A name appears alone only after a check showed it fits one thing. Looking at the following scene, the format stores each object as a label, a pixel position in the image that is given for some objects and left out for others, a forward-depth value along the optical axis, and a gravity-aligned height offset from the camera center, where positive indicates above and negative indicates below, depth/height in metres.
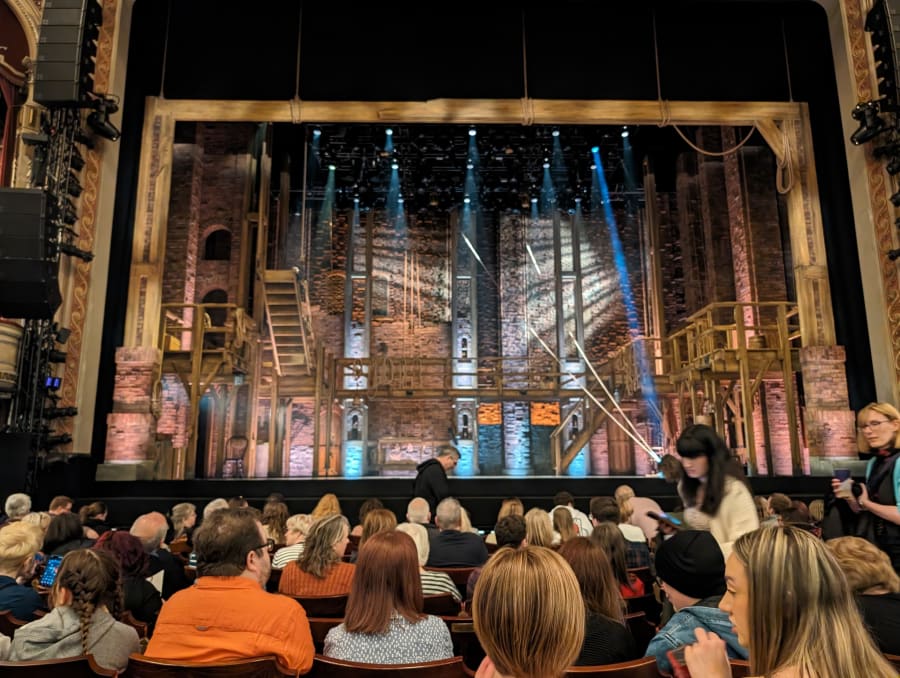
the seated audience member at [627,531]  3.69 -0.57
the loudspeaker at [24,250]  6.02 +1.76
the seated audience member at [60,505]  4.92 -0.45
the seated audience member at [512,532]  3.66 -0.51
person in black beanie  1.69 -0.43
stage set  8.80 +3.95
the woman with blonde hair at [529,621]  1.24 -0.34
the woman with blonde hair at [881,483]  3.04 -0.21
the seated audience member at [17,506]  4.55 -0.42
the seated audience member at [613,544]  2.79 -0.44
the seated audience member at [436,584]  2.94 -0.64
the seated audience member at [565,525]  3.88 -0.50
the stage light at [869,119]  7.53 +3.62
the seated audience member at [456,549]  3.71 -0.61
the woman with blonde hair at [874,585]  1.87 -0.44
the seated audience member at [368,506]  4.73 -0.46
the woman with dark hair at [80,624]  2.04 -0.56
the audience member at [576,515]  4.39 -0.52
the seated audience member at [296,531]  3.88 -0.56
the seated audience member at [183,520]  4.80 -0.56
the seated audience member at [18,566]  2.63 -0.52
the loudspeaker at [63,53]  7.17 +4.27
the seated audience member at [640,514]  3.94 -0.48
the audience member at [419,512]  4.61 -0.49
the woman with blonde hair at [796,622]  1.04 -0.30
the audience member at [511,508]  4.72 -0.48
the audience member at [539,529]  3.48 -0.47
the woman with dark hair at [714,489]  2.61 -0.20
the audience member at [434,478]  6.00 -0.34
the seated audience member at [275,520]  4.91 -0.59
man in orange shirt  1.93 -0.51
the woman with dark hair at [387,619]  2.06 -0.56
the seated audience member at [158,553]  3.25 -0.55
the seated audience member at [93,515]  4.74 -0.51
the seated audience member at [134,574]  2.65 -0.54
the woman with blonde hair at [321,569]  3.03 -0.58
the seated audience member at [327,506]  5.05 -0.49
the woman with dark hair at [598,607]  1.94 -0.54
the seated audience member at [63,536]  3.29 -0.46
